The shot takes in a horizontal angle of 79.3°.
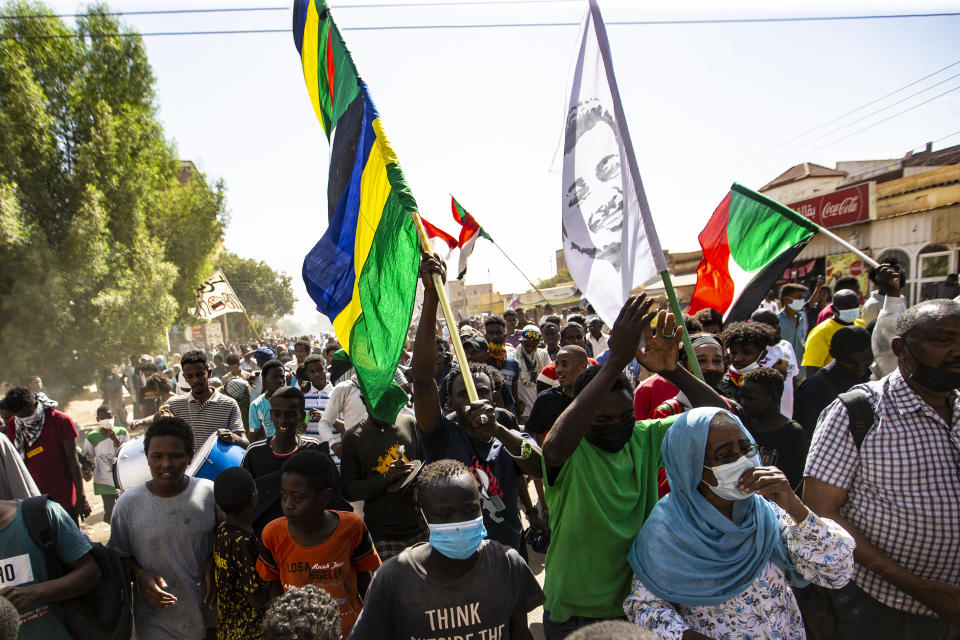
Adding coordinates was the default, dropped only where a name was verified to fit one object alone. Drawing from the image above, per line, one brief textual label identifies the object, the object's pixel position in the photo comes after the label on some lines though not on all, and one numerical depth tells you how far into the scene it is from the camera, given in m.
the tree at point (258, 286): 57.69
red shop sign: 17.50
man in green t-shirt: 2.12
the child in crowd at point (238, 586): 2.56
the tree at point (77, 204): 16.02
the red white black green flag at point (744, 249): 4.42
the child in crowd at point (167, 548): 2.68
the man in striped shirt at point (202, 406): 4.71
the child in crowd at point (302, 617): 1.79
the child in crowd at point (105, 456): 6.14
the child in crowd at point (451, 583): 1.84
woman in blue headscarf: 1.87
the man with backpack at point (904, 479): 2.23
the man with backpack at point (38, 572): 2.23
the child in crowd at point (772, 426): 3.11
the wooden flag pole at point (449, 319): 2.24
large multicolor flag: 2.78
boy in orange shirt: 2.52
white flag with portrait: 2.97
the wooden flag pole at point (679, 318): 2.60
